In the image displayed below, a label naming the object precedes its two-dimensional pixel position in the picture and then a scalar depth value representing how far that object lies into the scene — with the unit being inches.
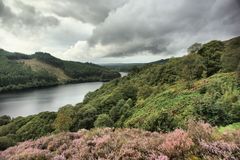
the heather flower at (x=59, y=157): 155.5
